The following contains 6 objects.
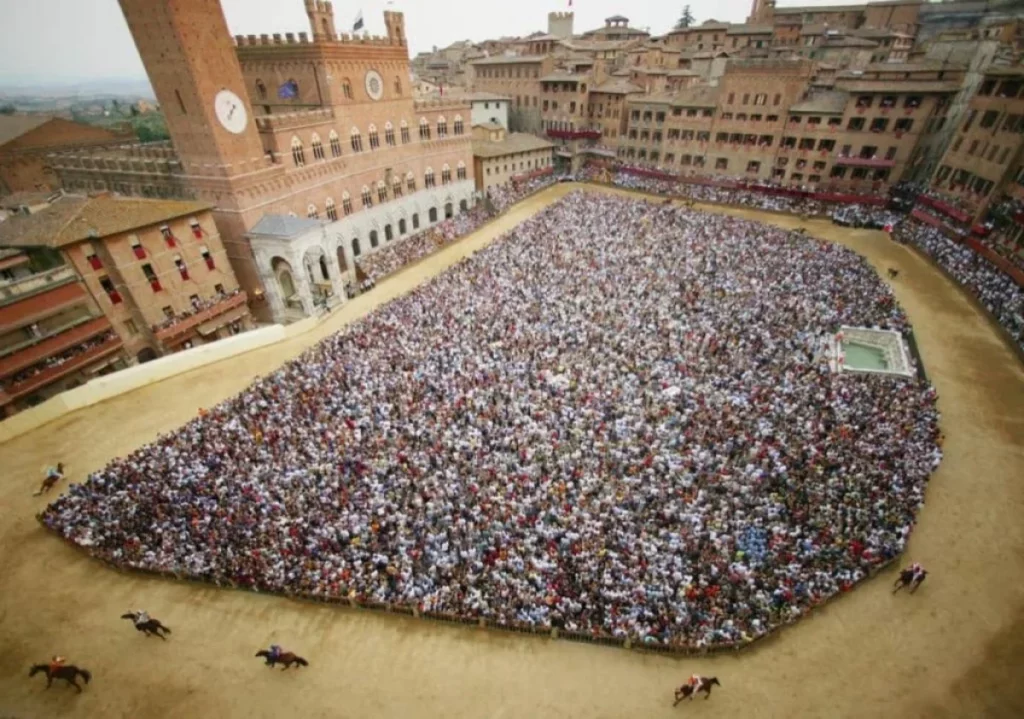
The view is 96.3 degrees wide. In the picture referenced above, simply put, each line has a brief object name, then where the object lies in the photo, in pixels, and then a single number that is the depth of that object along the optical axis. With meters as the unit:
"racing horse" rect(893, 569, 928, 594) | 14.63
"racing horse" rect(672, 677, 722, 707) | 12.44
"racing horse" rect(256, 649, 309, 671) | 13.23
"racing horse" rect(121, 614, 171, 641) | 13.91
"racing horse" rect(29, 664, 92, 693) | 12.79
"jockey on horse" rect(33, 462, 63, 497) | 19.19
